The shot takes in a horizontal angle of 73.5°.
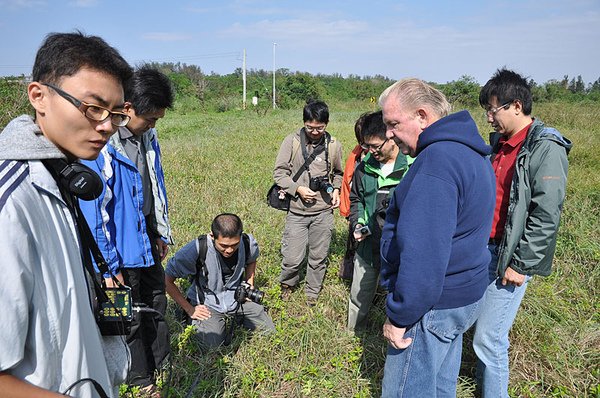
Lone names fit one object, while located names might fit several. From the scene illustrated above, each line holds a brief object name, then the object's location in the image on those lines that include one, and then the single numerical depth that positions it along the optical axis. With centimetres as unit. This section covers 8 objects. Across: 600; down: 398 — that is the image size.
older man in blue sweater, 154
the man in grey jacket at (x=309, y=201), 380
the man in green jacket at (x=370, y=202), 291
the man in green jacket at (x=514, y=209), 220
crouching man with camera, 299
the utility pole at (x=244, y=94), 3119
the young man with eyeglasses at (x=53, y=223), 81
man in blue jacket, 215
